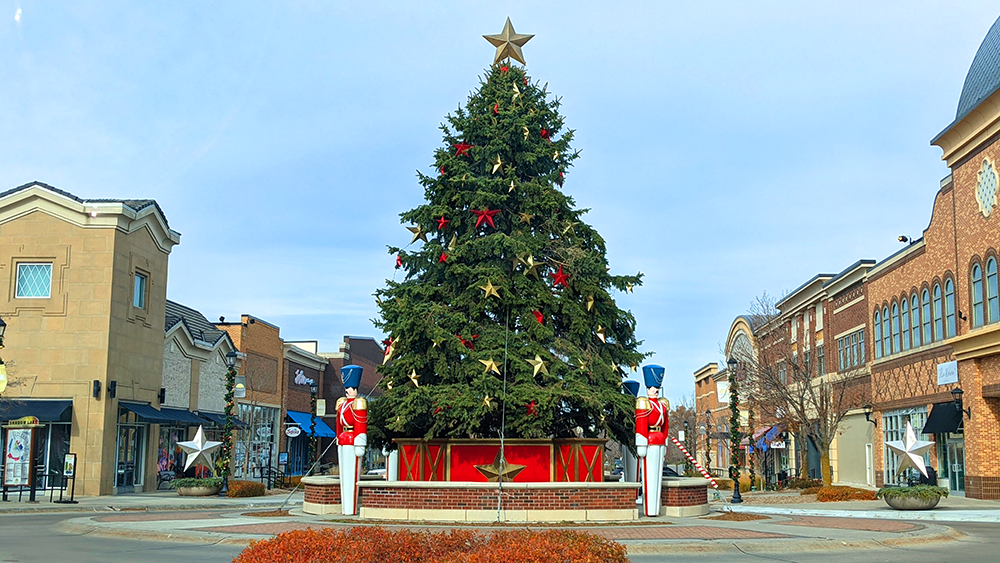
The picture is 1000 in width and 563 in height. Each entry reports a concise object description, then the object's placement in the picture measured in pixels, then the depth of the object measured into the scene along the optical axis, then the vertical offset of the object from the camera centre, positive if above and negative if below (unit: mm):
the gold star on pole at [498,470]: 23328 -1288
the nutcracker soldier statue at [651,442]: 22469 -538
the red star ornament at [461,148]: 26375 +7505
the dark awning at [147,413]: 36812 +77
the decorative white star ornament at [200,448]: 34719 -1211
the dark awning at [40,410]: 34031 +140
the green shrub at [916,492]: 28141 -2092
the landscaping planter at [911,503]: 28141 -2416
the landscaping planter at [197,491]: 34188 -2745
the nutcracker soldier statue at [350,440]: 22516 -562
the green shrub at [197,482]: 34469 -2436
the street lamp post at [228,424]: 34719 -322
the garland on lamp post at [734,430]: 34566 -382
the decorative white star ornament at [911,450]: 30938 -939
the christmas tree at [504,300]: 23250 +3078
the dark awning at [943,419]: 36594 +121
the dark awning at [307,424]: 59906 -491
